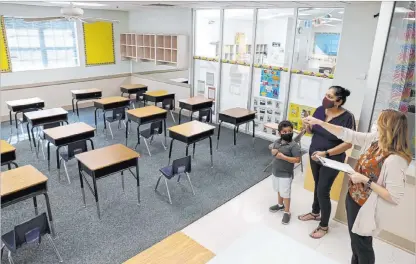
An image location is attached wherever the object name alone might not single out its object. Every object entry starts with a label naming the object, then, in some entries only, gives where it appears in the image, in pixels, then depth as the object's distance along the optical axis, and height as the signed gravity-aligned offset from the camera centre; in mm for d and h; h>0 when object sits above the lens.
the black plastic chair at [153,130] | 5566 -1611
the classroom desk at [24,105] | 6152 -1358
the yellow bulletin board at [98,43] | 8531 -117
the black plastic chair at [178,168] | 4055 -1666
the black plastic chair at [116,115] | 6375 -1543
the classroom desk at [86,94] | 7321 -1327
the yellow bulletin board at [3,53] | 7113 -398
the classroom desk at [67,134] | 4504 -1413
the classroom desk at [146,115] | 5705 -1371
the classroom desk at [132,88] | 8258 -1289
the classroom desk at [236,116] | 5805 -1368
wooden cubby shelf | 7719 -194
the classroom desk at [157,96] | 7367 -1314
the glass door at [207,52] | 7309 -242
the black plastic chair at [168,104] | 7215 -1458
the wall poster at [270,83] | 6426 -813
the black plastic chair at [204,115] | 6315 -1482
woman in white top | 1975 -880
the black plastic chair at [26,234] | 2584 -1674
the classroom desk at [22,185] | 3029 -1476
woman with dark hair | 2934 -965
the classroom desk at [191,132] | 4801 -1408
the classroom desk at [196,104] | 6591 -1317
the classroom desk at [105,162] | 3569 -1432
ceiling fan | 4836 +371
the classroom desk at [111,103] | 6426 -1327
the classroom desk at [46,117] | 5320 -1371
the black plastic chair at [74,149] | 4449 -1584
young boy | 3395 -1257
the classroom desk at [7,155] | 3879 -1489
